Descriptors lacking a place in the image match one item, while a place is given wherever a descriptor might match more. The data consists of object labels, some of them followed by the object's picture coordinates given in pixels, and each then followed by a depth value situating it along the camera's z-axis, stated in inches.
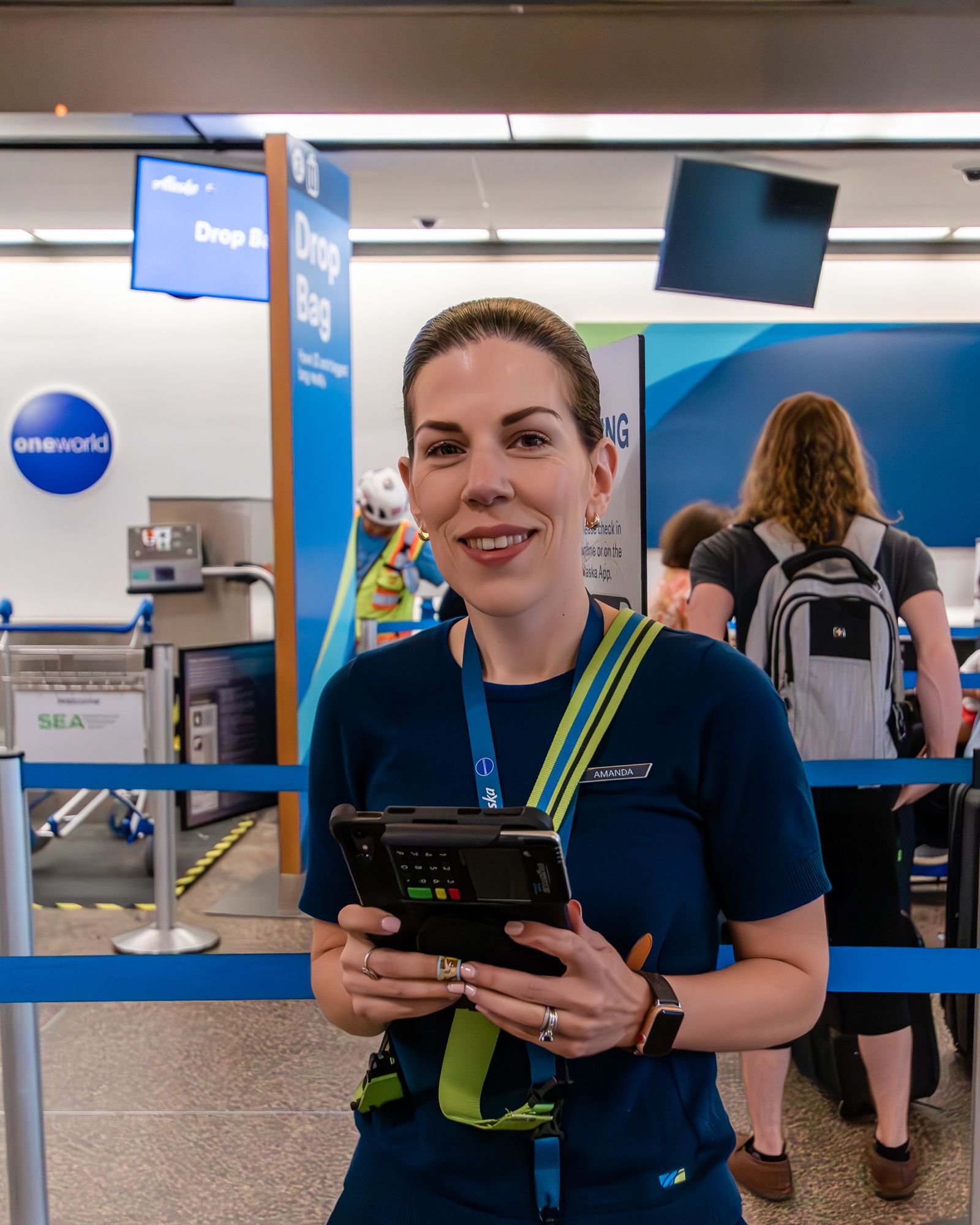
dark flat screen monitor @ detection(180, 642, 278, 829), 170.1
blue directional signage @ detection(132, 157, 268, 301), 170.1
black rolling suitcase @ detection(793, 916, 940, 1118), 113.7
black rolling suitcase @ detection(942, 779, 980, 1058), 86.2
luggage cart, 180.1
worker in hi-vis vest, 247.6
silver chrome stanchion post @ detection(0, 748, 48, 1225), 70.8
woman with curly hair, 98.0
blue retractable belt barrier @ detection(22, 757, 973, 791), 84.3
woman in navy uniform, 37.3
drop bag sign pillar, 173.8
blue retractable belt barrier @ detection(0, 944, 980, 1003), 51.7
